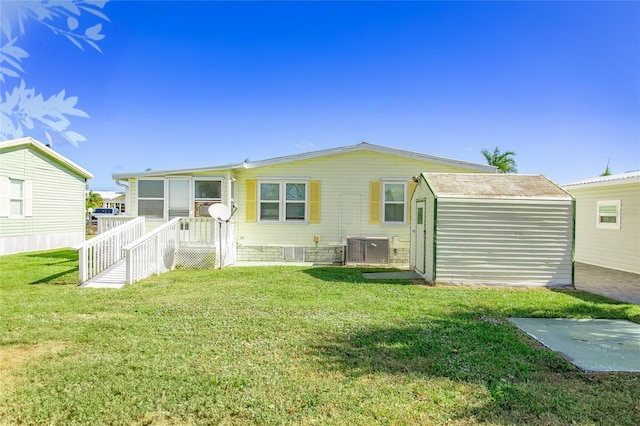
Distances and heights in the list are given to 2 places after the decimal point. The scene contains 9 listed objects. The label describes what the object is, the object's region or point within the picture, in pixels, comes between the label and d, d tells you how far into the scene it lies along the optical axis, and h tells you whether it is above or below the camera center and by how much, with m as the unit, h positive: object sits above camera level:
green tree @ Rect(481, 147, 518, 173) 28.12 +4.27
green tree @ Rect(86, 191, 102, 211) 33.97 +1.00
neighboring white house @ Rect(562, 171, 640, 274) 10.19 -0.18
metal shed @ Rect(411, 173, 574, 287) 8.06 -0.57
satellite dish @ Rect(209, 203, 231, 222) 10.17 -0.03
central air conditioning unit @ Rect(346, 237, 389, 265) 11.12 -1.17
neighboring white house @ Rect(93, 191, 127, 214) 43.66 +1.24
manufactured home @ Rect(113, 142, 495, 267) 11.49 +0.43
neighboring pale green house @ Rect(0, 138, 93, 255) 13.14 +0.45
